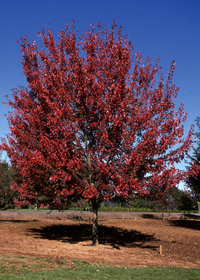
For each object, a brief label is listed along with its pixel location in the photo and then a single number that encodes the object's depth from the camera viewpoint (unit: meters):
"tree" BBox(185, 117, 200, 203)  24.12
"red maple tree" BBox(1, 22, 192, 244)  11.01
